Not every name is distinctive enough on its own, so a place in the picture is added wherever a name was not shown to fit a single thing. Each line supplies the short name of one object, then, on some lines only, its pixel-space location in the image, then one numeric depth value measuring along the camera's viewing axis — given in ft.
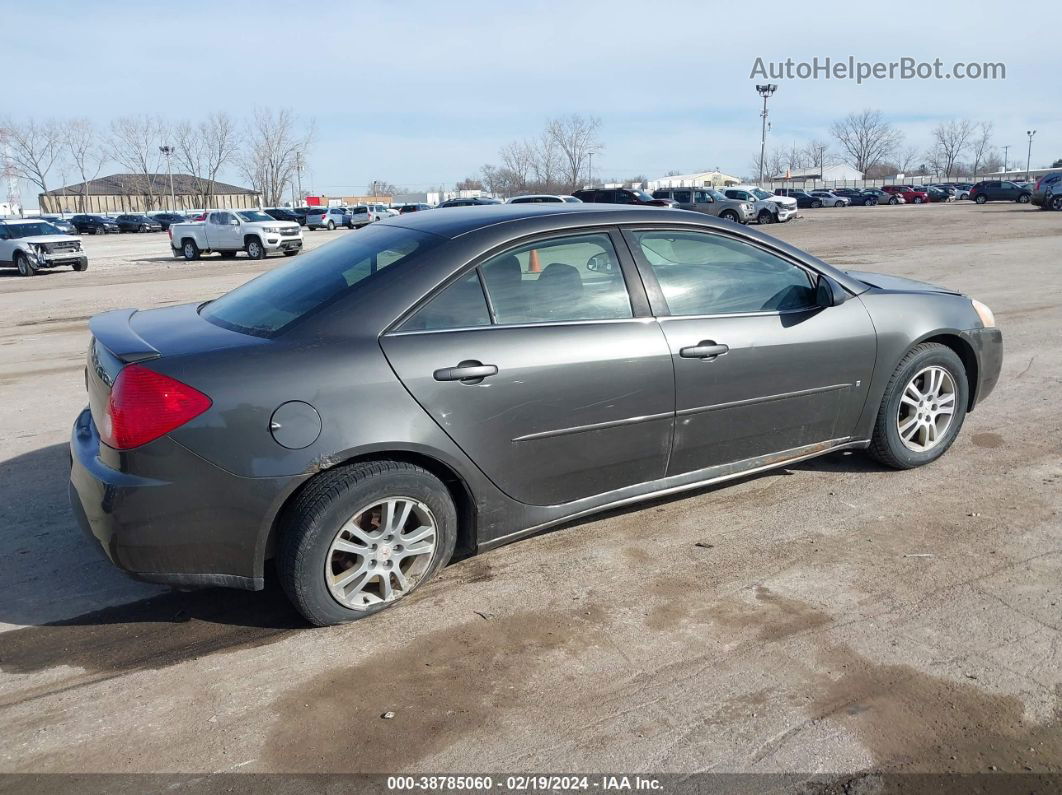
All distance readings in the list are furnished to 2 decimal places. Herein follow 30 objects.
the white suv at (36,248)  79.05
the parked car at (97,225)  223.92
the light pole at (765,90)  253.85
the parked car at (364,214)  182.09
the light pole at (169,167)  345.92
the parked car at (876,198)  221.46
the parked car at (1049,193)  135.95
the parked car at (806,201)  220.43
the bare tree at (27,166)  339.42
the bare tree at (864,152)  433.89
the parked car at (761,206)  135.13
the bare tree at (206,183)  357.20
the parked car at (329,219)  185.57
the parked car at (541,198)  83.05
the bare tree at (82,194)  354.54
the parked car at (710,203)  127.13
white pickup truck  88.17
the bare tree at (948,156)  443.04
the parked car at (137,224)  219.41
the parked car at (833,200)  220.84
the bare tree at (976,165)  443.32
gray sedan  10.23
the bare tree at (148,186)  357.71
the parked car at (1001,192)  177.99
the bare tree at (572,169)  335.06
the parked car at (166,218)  225.35
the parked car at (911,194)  224.33
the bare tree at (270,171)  359.25
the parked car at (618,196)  113.19
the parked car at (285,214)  183.34
